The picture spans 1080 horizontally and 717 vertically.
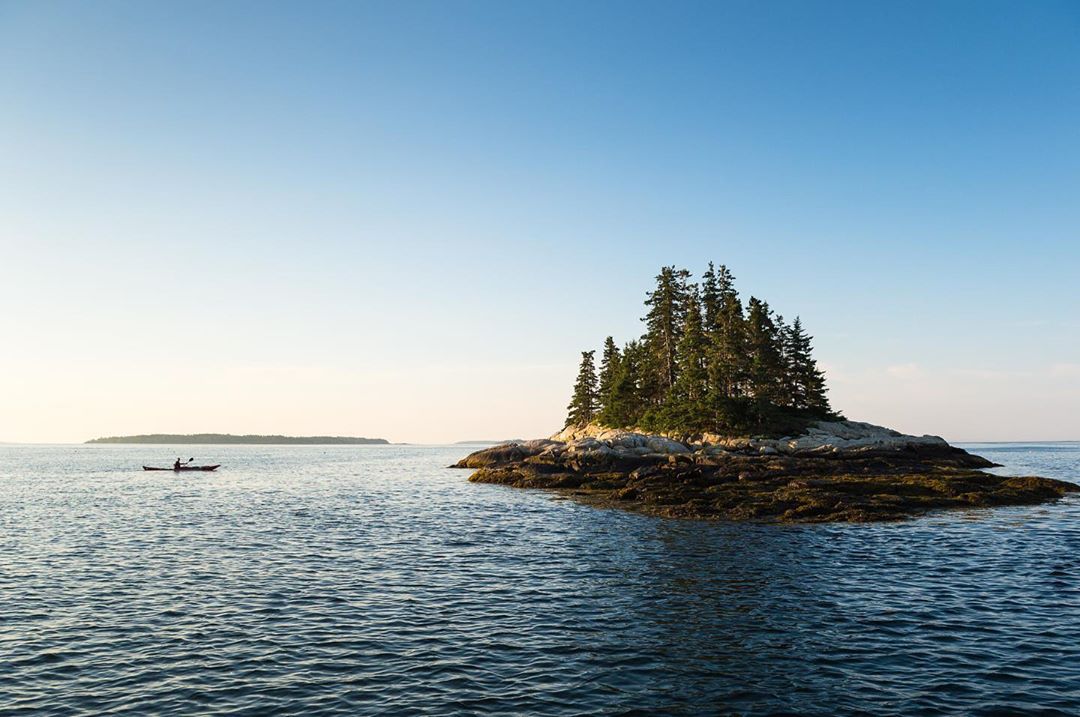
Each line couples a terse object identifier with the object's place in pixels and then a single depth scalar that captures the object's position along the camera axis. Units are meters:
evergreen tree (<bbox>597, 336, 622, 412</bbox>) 117.94
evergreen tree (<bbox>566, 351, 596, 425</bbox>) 128.62
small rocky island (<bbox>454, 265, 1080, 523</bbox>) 45.75
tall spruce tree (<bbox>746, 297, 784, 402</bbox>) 86.38
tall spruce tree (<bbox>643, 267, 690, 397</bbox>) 102.62
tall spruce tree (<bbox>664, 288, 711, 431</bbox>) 84.25
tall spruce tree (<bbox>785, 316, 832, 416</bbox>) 95.88
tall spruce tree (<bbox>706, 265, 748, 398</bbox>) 85.81
